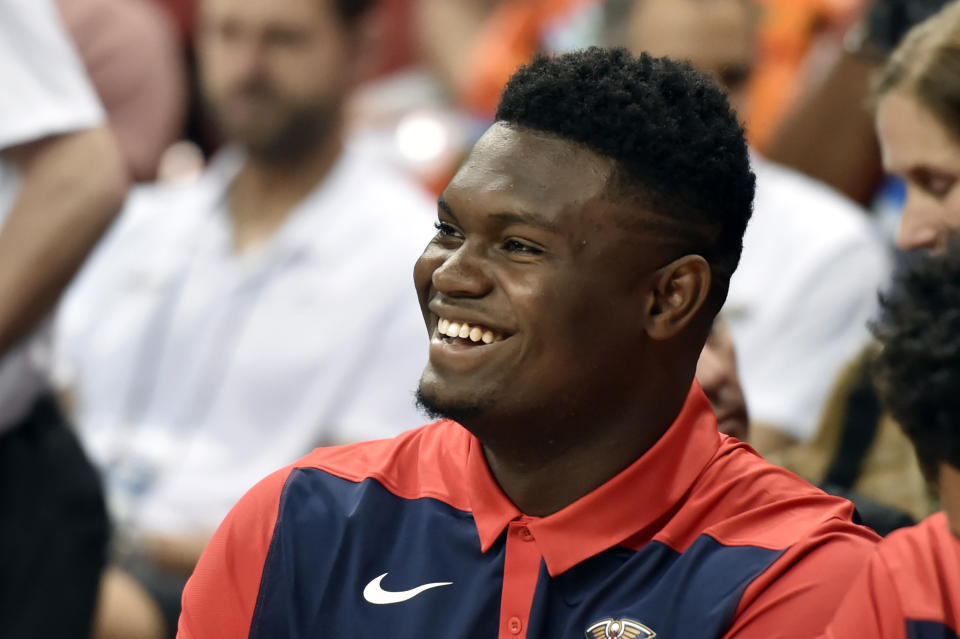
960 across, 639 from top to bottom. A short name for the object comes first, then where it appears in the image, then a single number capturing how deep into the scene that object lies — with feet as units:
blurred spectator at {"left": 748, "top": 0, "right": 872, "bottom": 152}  30.09
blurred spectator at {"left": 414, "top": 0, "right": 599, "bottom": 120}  32.55
